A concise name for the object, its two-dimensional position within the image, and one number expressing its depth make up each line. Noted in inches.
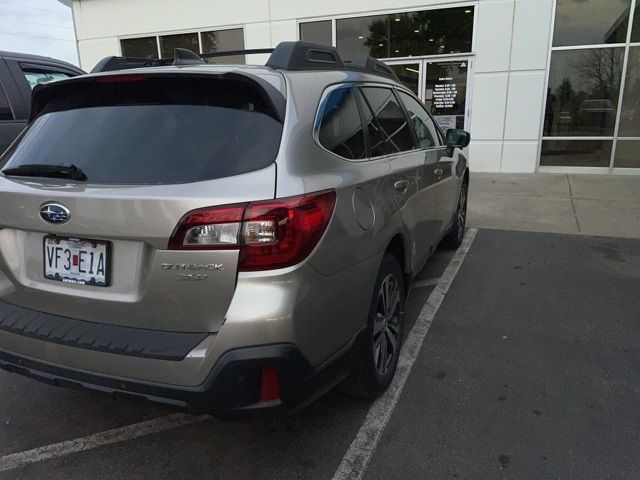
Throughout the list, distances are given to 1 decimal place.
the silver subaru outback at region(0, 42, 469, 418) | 72.9
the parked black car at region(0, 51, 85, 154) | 198.4
